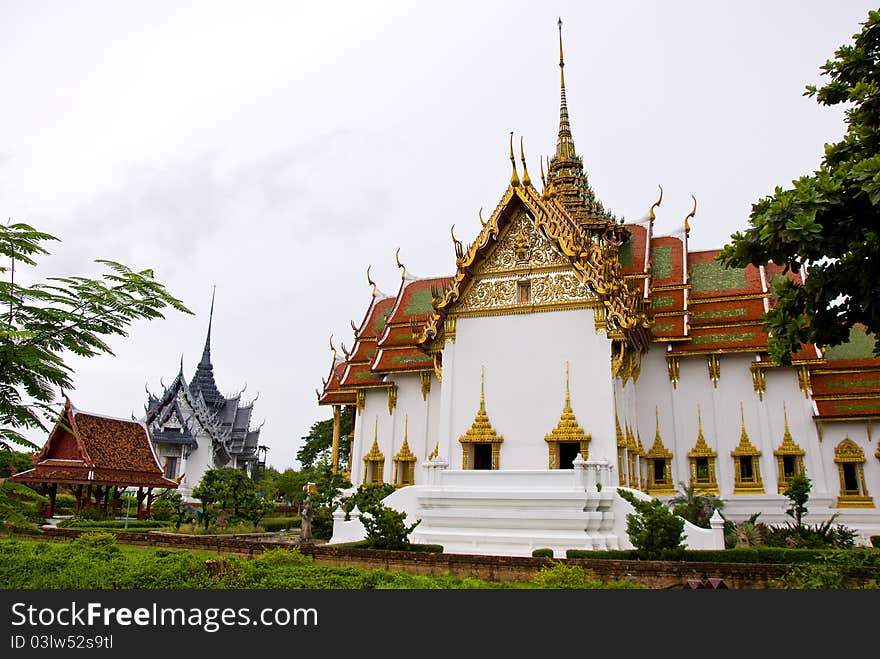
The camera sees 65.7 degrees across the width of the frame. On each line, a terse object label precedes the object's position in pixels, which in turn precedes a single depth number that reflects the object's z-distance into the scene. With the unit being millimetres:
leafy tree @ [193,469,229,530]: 17953
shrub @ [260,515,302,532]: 21619
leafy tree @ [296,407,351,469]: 37812
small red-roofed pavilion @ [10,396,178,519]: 18109
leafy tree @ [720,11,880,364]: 6090
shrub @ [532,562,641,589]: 7297
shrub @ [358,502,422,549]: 11031
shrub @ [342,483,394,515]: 11633
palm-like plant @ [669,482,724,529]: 12689
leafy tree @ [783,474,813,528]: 13578
